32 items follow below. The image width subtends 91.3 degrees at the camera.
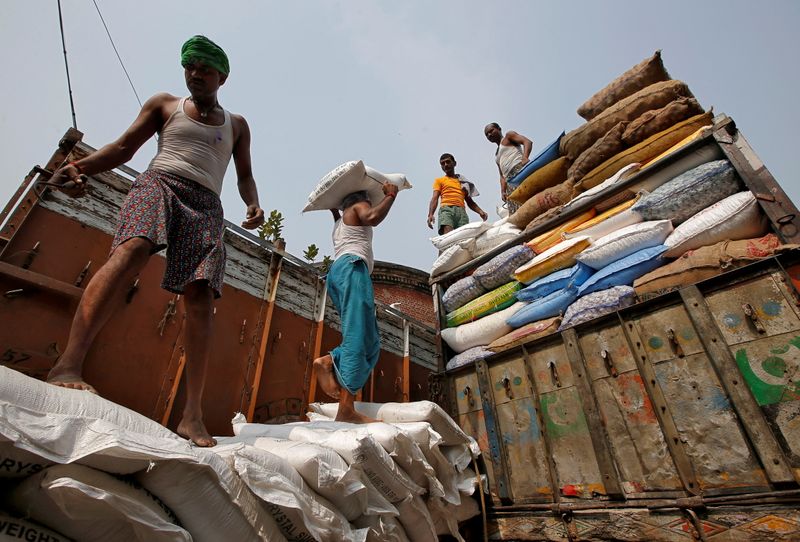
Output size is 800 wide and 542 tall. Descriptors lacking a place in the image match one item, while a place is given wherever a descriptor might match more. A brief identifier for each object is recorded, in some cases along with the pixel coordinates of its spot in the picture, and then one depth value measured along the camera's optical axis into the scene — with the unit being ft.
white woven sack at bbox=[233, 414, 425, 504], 4.69
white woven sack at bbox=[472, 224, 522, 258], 11.89
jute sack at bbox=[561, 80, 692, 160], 10.02
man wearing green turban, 4.42
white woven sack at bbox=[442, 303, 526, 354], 9.89
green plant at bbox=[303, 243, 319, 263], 16.63
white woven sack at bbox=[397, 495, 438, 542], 5.37
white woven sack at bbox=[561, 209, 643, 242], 8.77
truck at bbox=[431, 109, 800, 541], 5.46
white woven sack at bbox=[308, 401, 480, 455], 7.48
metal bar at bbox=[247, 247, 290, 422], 9.27
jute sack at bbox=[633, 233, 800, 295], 6.34
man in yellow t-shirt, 18.49
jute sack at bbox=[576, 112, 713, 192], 8.96
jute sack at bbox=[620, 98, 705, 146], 9.41
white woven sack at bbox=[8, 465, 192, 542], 2.23
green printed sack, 10.37
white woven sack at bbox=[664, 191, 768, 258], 6.85
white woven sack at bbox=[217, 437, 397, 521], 3.95
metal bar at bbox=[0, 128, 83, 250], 7.00
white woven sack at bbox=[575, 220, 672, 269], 8.05
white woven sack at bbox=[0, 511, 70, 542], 2.12
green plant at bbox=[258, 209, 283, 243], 13.01
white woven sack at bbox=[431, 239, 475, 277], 12.21
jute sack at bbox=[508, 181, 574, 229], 11.45
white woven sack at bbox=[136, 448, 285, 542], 2.75
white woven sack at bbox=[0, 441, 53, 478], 2.13
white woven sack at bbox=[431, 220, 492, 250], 12.50
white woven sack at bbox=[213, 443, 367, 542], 3.31
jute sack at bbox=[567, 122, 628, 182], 10.48
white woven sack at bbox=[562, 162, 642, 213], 9.58
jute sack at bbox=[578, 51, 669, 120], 11.10
